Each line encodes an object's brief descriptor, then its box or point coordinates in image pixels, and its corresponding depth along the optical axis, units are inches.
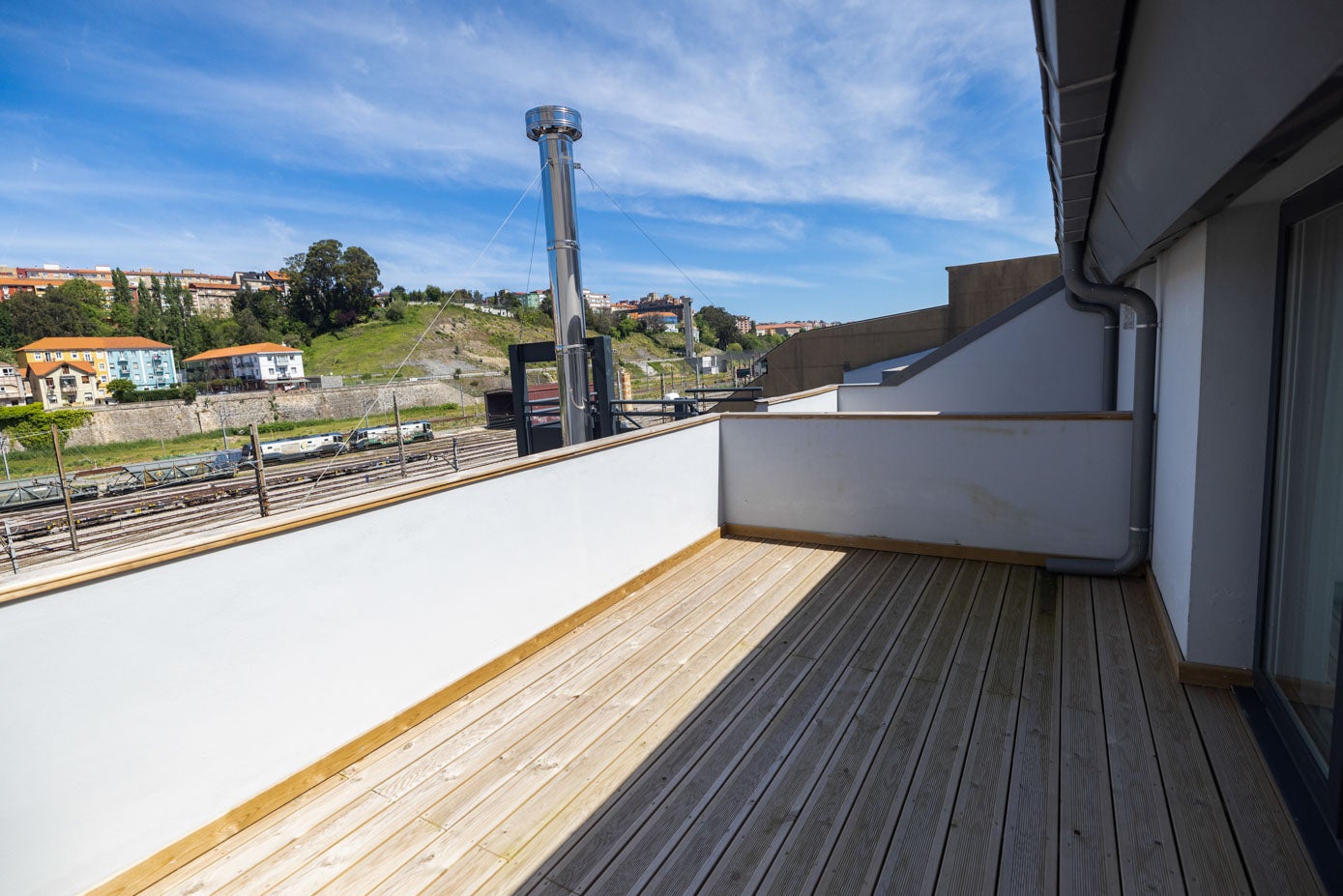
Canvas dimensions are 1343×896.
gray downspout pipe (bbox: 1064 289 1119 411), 183.7
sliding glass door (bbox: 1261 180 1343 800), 60.9
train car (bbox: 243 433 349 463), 1102.4
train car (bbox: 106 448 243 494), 852.0
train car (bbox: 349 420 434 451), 1130.7
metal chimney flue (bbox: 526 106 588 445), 229.6
